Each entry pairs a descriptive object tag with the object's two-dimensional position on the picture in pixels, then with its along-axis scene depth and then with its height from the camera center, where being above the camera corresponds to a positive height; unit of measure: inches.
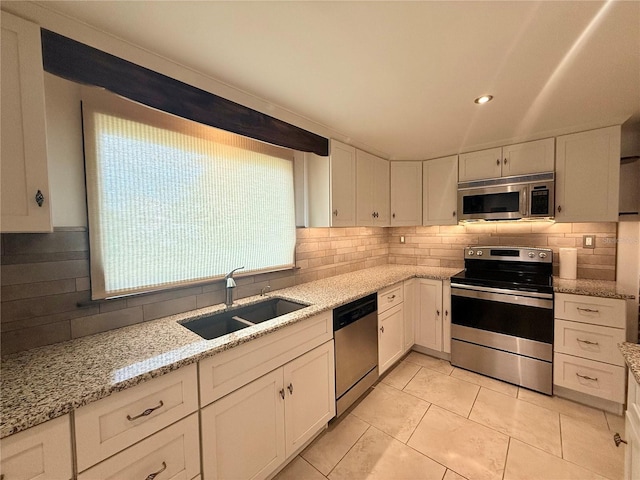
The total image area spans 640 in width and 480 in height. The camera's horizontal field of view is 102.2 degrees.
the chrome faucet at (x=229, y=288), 69.7 -14.9
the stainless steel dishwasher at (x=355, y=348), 75.1 -37.1
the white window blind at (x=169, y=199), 52.2 +8.7
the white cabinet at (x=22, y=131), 36.7 +15.6
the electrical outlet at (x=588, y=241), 94.6 -5.3
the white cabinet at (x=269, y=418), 47.8 -40.2
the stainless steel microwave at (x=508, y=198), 93.4 +11.8
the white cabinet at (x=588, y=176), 83.9 +17.3
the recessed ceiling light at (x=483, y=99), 67.1 +34.3
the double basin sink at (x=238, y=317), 64.8 -23.3
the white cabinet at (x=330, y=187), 92.5 +16.2
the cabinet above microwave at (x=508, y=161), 94.7 +26.7
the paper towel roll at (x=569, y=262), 95.0 -12.9
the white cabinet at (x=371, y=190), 105.7 +17.8
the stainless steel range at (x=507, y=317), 87.0 -32.2
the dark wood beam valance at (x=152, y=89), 42.1 +29.1
